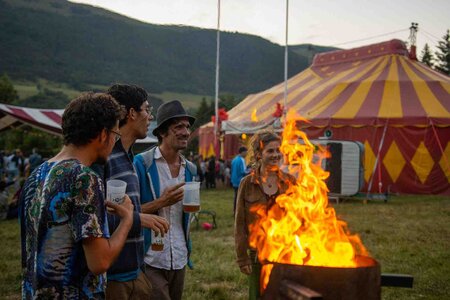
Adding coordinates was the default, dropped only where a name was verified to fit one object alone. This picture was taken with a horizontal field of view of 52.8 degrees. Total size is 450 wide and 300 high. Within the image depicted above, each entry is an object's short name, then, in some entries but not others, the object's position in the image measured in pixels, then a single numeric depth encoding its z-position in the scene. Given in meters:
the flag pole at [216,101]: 19.90
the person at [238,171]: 10.80
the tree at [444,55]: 56.83
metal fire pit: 2.32
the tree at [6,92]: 48.00
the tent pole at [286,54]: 17.17
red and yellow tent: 16.52
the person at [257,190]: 3.68
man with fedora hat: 3.24
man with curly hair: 1.86
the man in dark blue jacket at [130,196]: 2.57
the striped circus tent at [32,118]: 12.62
